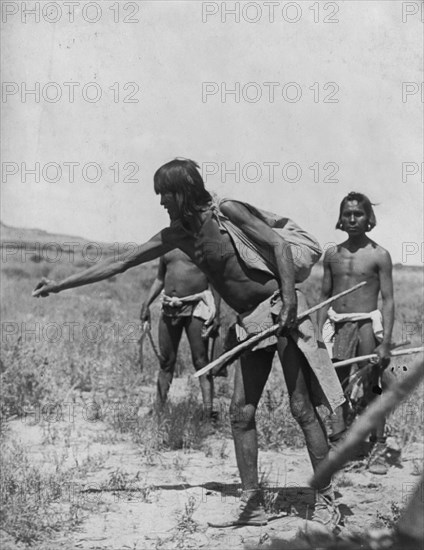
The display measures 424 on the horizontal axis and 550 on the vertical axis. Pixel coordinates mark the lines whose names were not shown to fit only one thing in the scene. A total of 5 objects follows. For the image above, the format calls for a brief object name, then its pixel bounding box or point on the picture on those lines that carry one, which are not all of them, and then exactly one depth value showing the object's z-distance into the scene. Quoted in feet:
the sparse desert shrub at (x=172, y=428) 19.53
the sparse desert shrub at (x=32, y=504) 13.89
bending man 14.05
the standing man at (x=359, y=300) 19.02
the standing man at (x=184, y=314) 22.77
